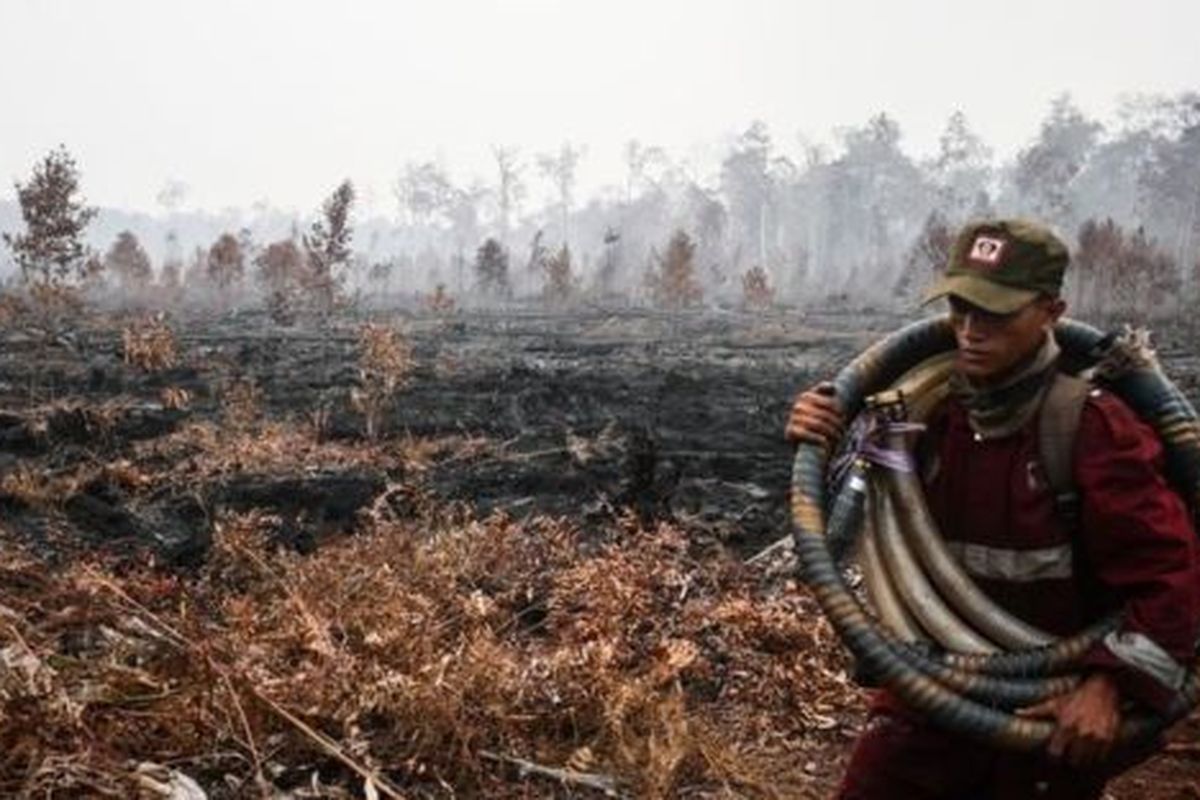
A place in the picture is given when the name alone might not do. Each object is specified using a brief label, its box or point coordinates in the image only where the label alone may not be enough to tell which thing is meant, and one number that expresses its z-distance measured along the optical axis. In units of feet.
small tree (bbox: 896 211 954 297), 106.01
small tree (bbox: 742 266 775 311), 122.42
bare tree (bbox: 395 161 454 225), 288.30
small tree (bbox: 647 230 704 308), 122.21
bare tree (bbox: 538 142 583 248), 297.94
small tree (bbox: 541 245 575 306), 125.08
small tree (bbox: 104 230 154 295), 132.67
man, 7.38
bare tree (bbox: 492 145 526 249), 254.88
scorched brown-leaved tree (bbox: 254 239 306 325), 120.98
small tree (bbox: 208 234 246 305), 114.01
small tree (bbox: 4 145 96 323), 65.98
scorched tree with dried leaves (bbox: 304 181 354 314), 83.92
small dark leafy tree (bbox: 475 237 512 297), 130.52
